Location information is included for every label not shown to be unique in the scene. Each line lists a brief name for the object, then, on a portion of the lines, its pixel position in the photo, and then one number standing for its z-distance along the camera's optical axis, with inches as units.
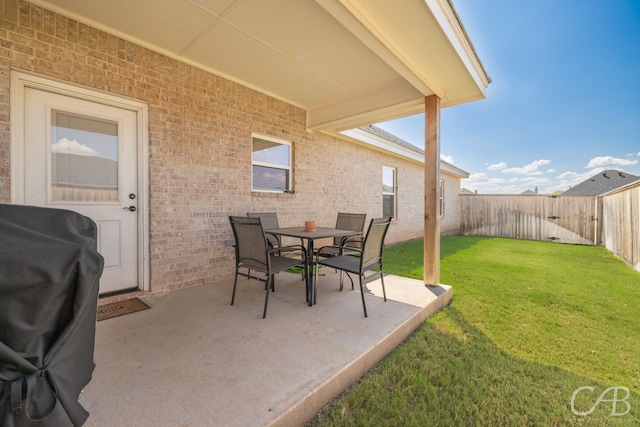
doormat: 103.2
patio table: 115.7
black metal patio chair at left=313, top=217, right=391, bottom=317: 107.4
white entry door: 101.9
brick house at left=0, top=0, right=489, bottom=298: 97.7
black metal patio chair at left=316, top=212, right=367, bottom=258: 147.1
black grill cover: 31.6
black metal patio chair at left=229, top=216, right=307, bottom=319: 102.7
